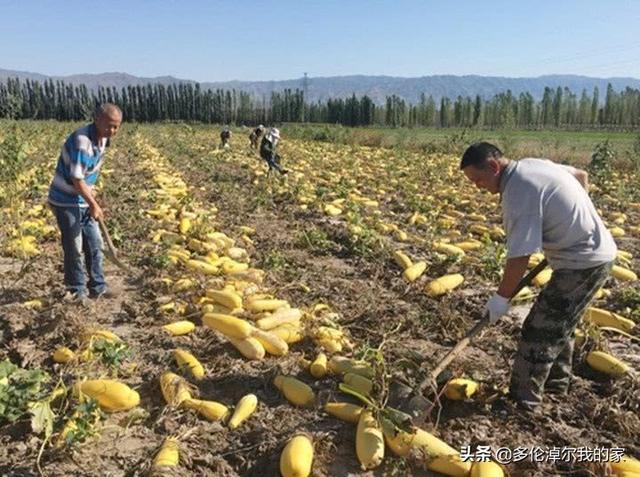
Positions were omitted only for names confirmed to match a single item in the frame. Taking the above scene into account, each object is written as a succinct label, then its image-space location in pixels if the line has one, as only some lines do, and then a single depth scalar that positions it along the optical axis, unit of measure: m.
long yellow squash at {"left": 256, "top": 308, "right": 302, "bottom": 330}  4.73
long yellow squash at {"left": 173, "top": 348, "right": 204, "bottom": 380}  4.17
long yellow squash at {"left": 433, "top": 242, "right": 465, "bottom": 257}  6.94
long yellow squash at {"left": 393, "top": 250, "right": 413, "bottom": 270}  6.75
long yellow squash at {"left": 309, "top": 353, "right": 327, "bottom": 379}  4.15
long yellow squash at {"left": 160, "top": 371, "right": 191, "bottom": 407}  3.73
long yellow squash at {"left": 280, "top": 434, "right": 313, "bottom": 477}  3.04
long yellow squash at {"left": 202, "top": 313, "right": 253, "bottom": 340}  4.54
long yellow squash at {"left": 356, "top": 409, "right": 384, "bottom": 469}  3.21
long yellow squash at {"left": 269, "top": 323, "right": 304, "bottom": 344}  4.63
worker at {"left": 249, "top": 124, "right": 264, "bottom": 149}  19.52
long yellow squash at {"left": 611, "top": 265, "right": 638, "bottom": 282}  6.38
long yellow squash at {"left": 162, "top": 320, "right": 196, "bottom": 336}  4.82
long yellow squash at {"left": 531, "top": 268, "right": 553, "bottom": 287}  5.93
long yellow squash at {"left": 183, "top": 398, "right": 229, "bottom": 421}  3.64
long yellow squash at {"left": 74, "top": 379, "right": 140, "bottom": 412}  3.66
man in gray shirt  3.34
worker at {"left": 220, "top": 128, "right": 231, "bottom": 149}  21.76
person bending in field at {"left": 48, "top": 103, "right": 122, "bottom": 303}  5.02
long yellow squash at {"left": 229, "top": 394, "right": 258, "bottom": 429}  3.59
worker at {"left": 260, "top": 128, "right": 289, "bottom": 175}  14.64
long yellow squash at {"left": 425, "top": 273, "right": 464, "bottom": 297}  5.88
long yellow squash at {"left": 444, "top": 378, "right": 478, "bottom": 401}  3.75
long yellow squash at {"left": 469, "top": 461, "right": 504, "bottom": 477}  3.02
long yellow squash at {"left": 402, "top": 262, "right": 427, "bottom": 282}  6.31
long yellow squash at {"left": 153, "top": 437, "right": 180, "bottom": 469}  3.03
